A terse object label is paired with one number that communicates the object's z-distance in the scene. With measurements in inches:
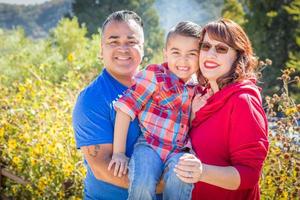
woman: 67.7
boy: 80.7
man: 82.7
